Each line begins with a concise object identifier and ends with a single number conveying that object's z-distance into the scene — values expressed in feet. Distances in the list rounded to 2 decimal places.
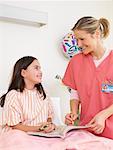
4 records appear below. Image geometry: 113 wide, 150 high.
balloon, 8.96
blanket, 4.45
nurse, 5.42
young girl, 6.26
